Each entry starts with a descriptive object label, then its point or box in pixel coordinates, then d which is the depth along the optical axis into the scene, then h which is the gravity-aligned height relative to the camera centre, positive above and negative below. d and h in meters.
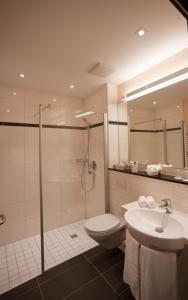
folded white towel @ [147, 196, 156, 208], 1.57 -0.53
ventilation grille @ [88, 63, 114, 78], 1.95 +1.05
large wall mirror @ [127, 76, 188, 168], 1.75 +0.30
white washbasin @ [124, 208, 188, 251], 1.05 -0.61
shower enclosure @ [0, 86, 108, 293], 2.25 -0.44
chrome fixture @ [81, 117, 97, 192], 2.79 -0.27
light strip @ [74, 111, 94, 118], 2.85 +0.68
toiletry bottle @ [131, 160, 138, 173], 2.02 -0.21
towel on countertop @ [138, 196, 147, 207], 1.60 -0.53
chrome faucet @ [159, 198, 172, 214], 1.47 -0.51
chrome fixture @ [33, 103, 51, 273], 1.82 -0.17
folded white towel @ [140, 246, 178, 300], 1.14 -0.94
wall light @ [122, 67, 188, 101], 1.65 +0.78
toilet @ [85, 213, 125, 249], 1.77 -0.90
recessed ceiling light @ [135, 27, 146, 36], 1.38 +1.06
